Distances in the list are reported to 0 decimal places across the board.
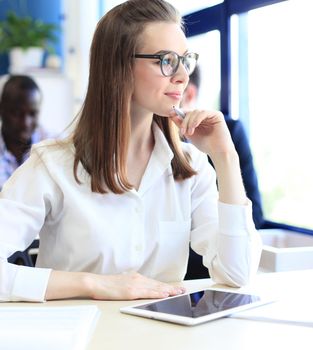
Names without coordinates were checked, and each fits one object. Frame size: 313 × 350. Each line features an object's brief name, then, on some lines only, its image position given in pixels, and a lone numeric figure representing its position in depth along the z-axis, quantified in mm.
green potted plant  5227
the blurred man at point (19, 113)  5074
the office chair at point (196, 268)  2312
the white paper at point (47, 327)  922
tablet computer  1098
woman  1481
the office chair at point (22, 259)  2070
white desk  969
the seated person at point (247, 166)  2756
